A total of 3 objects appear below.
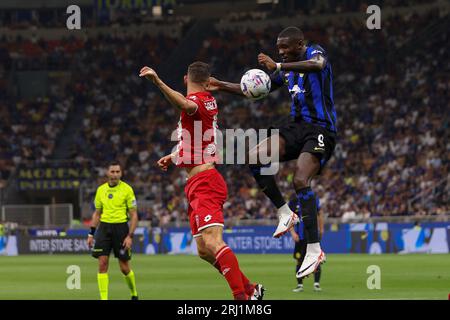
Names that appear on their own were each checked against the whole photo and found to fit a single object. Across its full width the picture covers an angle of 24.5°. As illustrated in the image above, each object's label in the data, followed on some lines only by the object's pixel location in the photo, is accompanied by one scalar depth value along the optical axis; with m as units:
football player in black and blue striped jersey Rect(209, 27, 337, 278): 13.05
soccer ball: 12.95
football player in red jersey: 12.45
